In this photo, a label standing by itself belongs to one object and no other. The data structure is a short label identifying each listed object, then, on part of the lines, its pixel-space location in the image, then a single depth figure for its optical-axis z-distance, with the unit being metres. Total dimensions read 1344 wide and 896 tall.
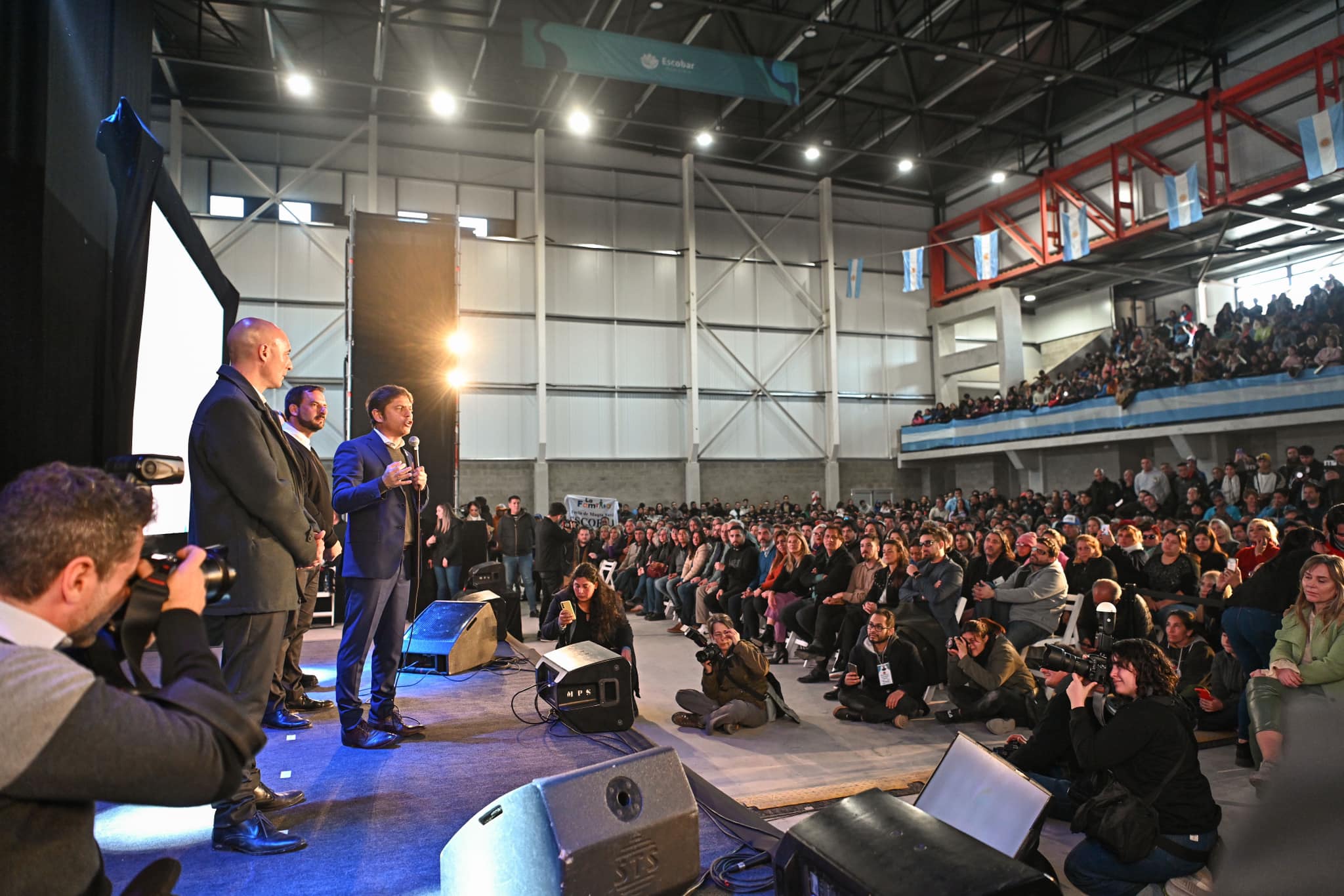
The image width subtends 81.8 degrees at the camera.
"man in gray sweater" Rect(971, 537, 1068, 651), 5.24
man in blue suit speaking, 3.07
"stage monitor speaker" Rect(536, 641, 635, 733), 3.67
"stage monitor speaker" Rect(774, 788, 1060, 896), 1.40
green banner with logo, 10.59
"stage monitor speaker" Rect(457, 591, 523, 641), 5.71
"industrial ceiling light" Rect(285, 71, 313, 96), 11.76
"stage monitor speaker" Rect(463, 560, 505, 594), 6.57
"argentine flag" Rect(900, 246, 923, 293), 15.52
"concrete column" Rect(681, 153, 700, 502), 16.36
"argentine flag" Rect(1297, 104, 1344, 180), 9.63
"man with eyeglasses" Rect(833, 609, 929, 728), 4.62
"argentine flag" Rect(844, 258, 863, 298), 16.30
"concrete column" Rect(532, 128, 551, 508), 15.36
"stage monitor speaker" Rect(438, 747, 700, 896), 1.60
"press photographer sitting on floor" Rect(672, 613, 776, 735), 4.51
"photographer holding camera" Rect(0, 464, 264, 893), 0.91
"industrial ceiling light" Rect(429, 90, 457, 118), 11.94
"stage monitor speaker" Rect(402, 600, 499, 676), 5.04
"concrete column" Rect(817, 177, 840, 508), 17.47
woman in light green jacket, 3.13
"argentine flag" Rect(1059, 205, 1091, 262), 13.73
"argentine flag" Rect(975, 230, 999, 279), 14.98
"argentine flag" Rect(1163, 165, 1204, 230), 11.53
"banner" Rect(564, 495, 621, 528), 13.21
